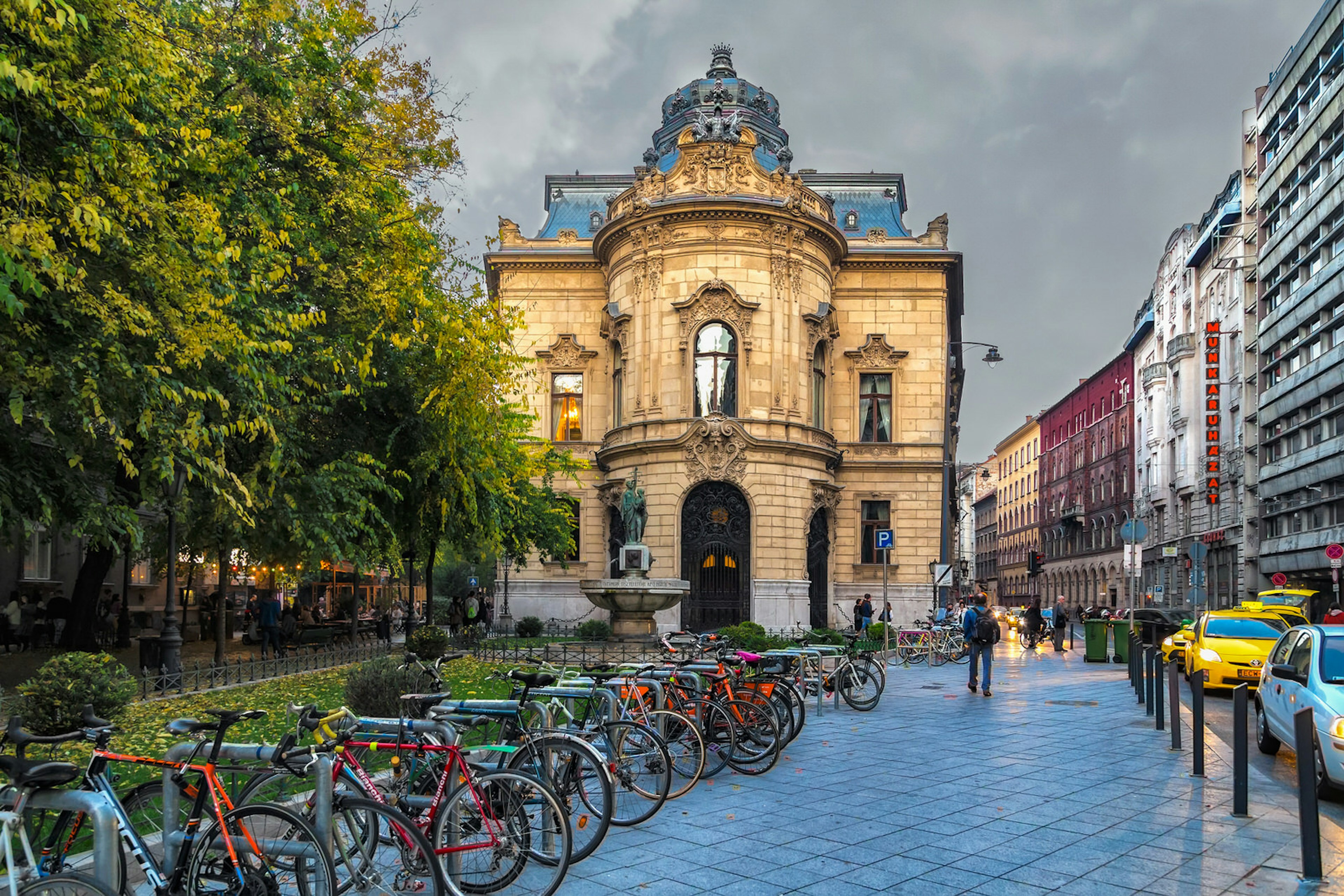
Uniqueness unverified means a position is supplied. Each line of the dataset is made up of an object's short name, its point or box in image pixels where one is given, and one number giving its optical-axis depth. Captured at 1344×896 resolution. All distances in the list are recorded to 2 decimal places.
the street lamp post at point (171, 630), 16.00
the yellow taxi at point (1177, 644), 21.58
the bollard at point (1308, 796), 6.54
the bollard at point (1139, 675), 17.03
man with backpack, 17.84
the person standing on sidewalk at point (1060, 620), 34.25
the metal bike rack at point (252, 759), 5.25
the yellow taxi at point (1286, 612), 23.31
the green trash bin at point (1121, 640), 27.67
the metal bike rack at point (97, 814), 4.55
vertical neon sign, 55.50
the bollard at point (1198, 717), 9.52
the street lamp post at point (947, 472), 33.62
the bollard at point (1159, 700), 13.52
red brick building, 79.56
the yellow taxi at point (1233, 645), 17.31
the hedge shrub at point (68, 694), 10.35
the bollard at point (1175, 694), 11.30
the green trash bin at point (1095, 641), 27.23
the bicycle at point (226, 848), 5.01
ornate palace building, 34.09
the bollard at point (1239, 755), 8.16
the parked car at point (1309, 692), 8.97
